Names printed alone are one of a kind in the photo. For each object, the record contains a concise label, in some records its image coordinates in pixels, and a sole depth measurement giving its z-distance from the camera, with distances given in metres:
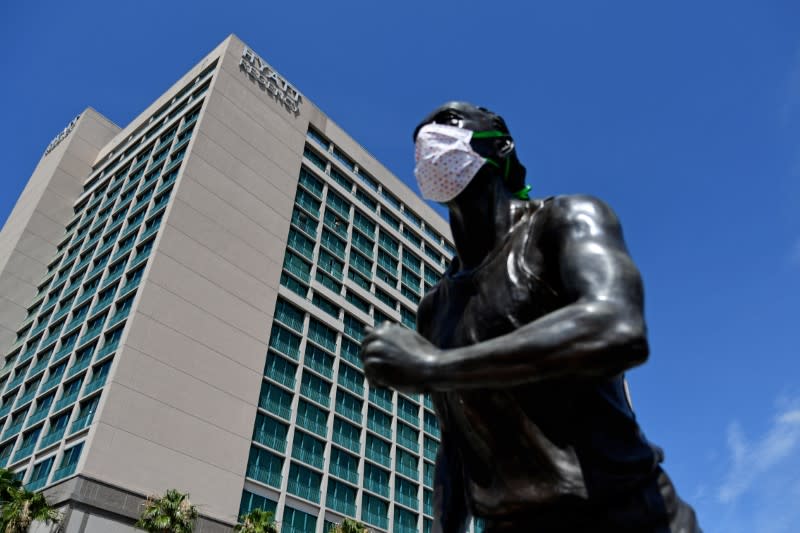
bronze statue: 1.48
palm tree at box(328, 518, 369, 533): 33.56
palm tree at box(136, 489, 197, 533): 30.41
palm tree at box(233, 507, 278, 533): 31.86
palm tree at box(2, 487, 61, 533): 29.89
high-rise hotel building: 39.22
